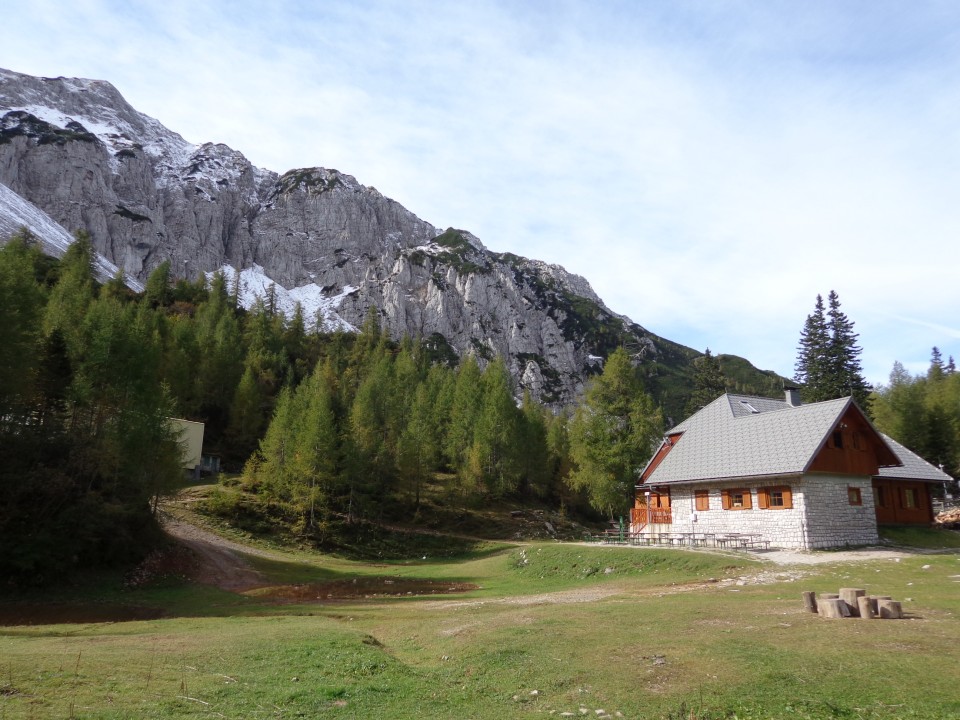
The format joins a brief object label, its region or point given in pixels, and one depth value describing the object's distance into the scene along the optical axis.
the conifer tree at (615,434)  46.50
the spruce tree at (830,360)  72.25
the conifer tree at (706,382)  93.06
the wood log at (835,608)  14.43
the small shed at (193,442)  57.84
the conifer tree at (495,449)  61.72
